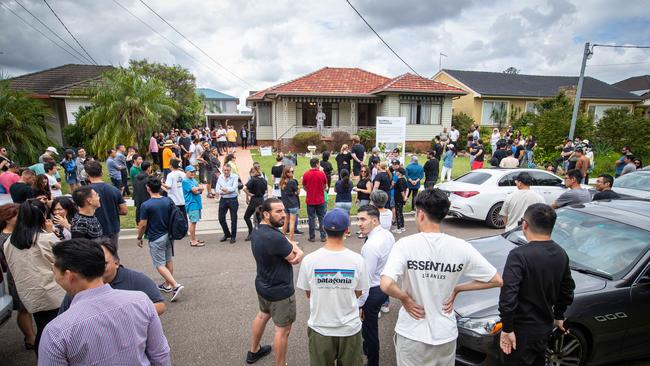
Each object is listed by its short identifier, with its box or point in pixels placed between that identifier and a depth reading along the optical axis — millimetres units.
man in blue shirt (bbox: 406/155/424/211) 9273
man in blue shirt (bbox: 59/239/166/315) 2480
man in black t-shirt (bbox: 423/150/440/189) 10438
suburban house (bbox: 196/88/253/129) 36344
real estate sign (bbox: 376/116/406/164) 15328
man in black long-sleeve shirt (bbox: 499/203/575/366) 2598
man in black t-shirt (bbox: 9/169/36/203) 5578
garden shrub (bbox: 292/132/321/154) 22188
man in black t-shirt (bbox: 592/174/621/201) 6016
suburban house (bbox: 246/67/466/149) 23031
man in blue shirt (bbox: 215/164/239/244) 7336
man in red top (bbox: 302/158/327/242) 7284
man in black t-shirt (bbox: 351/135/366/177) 12484
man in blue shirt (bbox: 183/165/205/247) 7332
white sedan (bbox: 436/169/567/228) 8445
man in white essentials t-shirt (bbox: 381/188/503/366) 2416
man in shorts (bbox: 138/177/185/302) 4941
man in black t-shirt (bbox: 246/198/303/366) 3324
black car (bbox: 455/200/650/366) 3172
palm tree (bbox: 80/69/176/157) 14266
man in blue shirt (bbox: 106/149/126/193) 10133
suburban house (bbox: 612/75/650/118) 43081
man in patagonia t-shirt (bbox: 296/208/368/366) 2727
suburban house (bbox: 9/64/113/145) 21641
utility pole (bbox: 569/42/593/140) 15453
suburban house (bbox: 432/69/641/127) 29109
